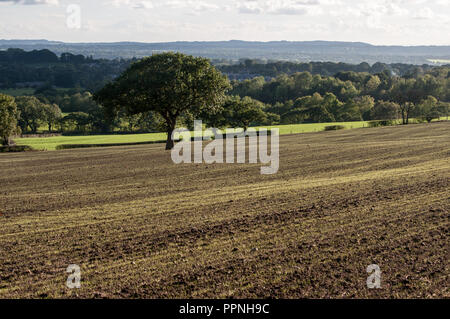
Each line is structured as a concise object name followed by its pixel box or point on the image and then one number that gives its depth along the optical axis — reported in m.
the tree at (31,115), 122.12
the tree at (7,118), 68.62
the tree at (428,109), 126.50
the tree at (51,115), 125.56
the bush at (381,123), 95.60
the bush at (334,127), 93.70
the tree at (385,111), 123.06
